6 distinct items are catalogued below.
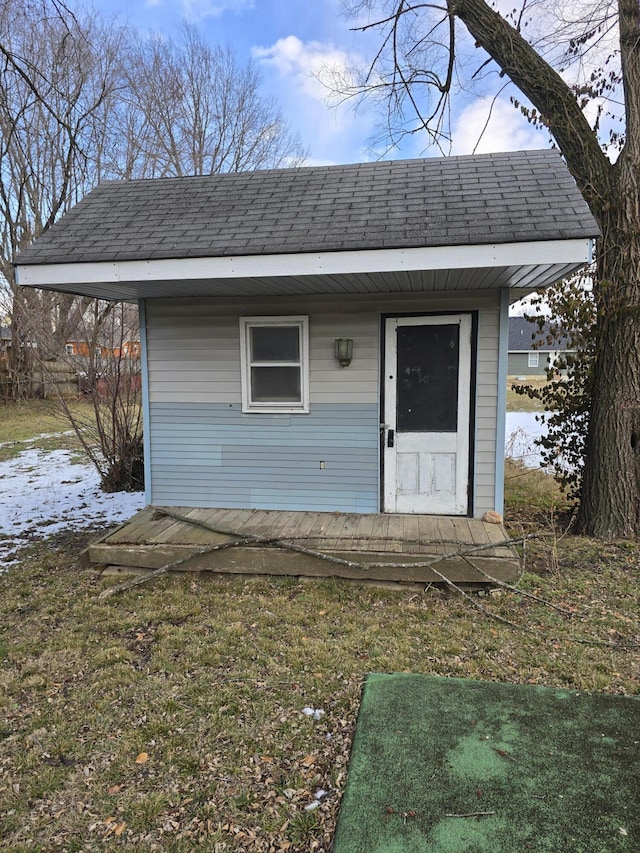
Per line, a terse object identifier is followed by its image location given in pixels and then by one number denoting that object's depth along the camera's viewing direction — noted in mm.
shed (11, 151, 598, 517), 4078
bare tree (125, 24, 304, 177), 15438
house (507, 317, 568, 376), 38656
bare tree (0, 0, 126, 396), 10562
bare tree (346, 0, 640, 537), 4945
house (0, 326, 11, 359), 15616
